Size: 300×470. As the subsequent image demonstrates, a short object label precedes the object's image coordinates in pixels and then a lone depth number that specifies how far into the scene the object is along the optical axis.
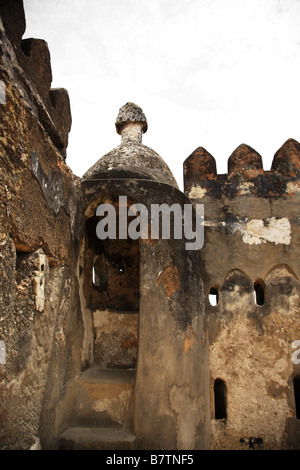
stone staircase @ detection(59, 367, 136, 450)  2.81
